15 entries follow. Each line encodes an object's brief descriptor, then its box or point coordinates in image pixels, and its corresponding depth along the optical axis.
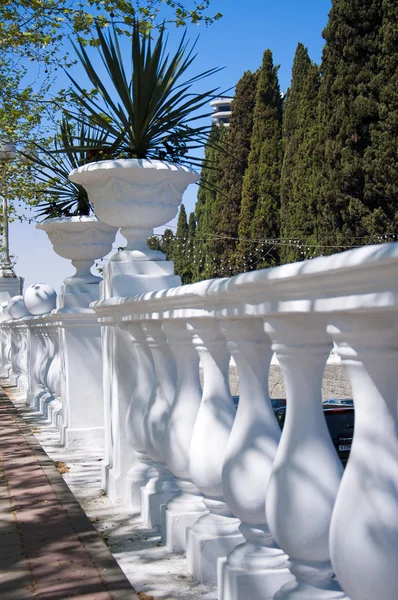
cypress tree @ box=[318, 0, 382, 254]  24.34
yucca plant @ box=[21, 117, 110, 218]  6.18
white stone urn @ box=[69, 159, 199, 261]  4.20
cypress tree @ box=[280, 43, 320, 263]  29.67
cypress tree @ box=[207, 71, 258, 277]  37.78
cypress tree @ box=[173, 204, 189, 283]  49.50
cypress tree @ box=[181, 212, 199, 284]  45.88
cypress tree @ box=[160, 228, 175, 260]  52.69
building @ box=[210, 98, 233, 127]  114.62
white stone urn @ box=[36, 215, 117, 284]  6.21
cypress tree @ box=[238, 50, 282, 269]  34.94
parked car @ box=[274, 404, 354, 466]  5.95
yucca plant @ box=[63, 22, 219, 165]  4.52
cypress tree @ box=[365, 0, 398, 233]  23.62
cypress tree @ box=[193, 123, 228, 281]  40.31
